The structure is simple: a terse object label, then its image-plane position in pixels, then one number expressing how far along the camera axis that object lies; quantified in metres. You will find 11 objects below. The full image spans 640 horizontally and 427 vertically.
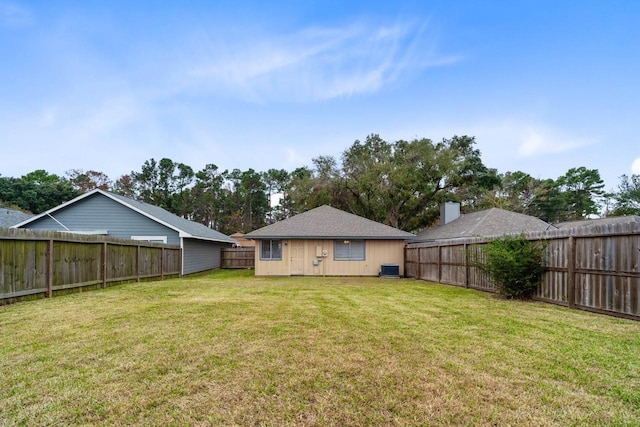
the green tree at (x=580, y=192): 41.75
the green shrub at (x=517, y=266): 7.89
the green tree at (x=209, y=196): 46.75
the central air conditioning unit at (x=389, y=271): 15.98
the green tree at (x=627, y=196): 37.19
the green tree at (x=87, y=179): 43.67
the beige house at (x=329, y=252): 16.39
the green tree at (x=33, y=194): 33.59
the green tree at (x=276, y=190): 49.75
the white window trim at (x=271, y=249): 16.48
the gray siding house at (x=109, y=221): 15.88
